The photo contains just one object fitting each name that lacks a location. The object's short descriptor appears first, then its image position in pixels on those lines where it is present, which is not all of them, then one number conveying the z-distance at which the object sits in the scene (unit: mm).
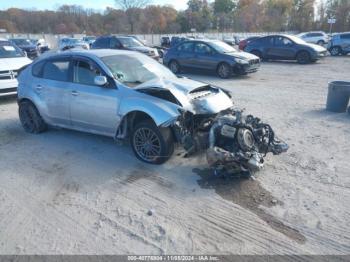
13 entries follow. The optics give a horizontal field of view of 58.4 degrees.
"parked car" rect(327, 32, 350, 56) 22328
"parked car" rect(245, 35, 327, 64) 17359
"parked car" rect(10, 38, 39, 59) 23975
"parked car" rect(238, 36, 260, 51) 23438
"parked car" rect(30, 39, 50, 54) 26595
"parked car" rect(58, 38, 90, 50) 28144
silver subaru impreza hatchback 4582
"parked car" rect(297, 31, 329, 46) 30653
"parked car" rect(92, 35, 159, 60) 17120
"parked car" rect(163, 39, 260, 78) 12930
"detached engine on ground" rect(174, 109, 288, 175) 4273
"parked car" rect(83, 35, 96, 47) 30891
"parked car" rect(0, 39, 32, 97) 9164
